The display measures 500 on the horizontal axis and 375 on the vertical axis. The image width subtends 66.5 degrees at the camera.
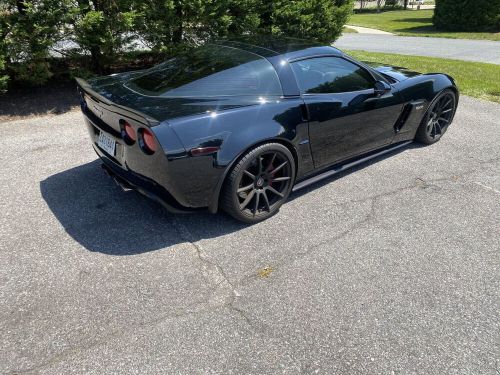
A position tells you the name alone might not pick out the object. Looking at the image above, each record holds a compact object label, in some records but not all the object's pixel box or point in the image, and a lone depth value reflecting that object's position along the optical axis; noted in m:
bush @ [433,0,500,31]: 22.47
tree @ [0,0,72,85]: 4.93
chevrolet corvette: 2.68
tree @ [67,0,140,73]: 5.39
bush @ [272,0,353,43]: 7.51
